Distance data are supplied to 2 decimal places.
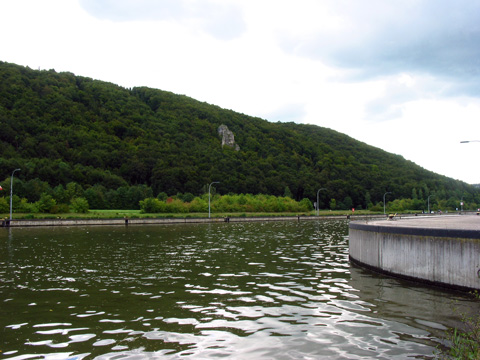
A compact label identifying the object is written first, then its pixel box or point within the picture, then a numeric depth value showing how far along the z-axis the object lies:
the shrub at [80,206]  91.00
